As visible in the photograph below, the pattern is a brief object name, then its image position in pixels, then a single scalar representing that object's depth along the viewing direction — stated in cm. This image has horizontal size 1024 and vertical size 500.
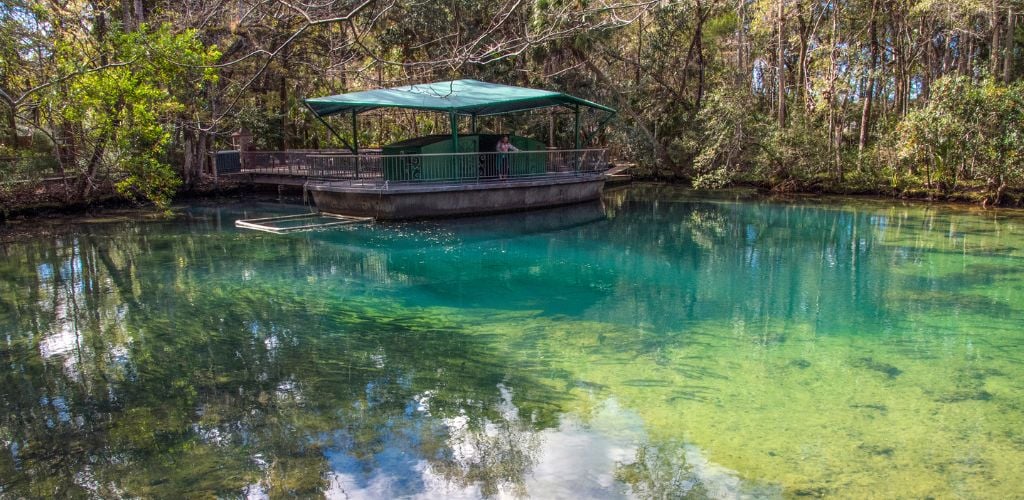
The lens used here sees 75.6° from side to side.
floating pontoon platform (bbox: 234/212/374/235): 1612
